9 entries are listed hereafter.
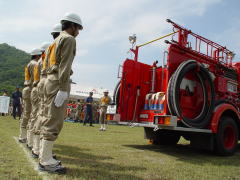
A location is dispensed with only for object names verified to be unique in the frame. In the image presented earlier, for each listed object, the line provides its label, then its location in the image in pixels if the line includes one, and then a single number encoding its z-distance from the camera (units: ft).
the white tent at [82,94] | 78.33
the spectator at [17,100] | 50.59
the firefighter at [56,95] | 10.77
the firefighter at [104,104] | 39.14
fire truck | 18.01
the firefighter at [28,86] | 18.15
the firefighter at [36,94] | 15.68
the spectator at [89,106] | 46.32
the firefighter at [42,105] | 12.84
